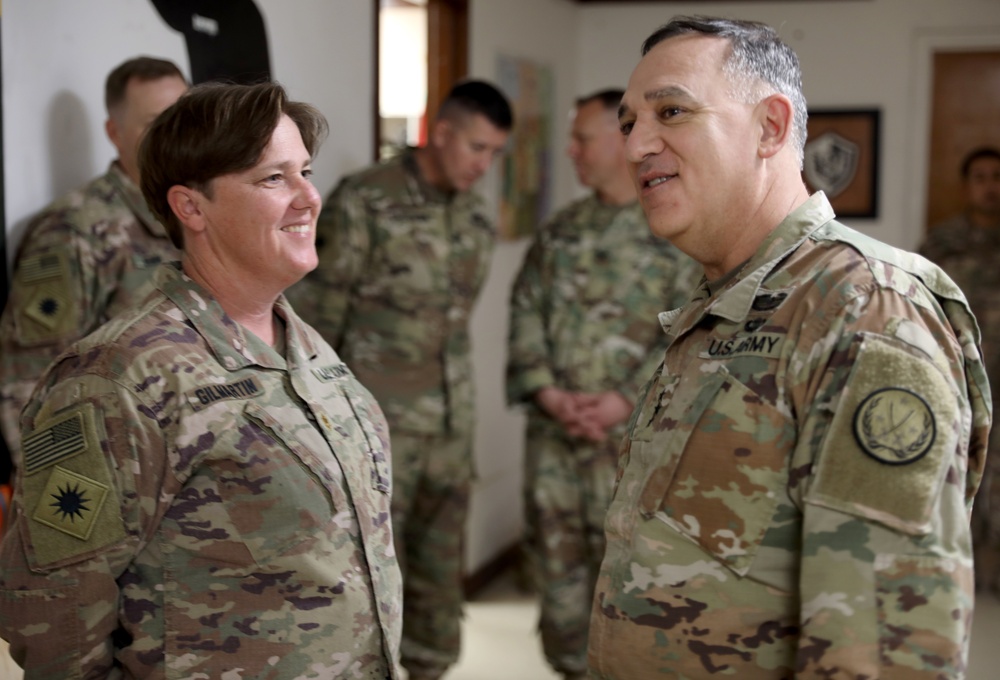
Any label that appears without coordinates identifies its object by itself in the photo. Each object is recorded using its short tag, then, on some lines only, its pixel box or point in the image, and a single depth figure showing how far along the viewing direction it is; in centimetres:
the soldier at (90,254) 215
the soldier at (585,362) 319
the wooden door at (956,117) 536
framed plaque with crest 541
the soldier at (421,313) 306
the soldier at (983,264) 447
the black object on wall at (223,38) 274
